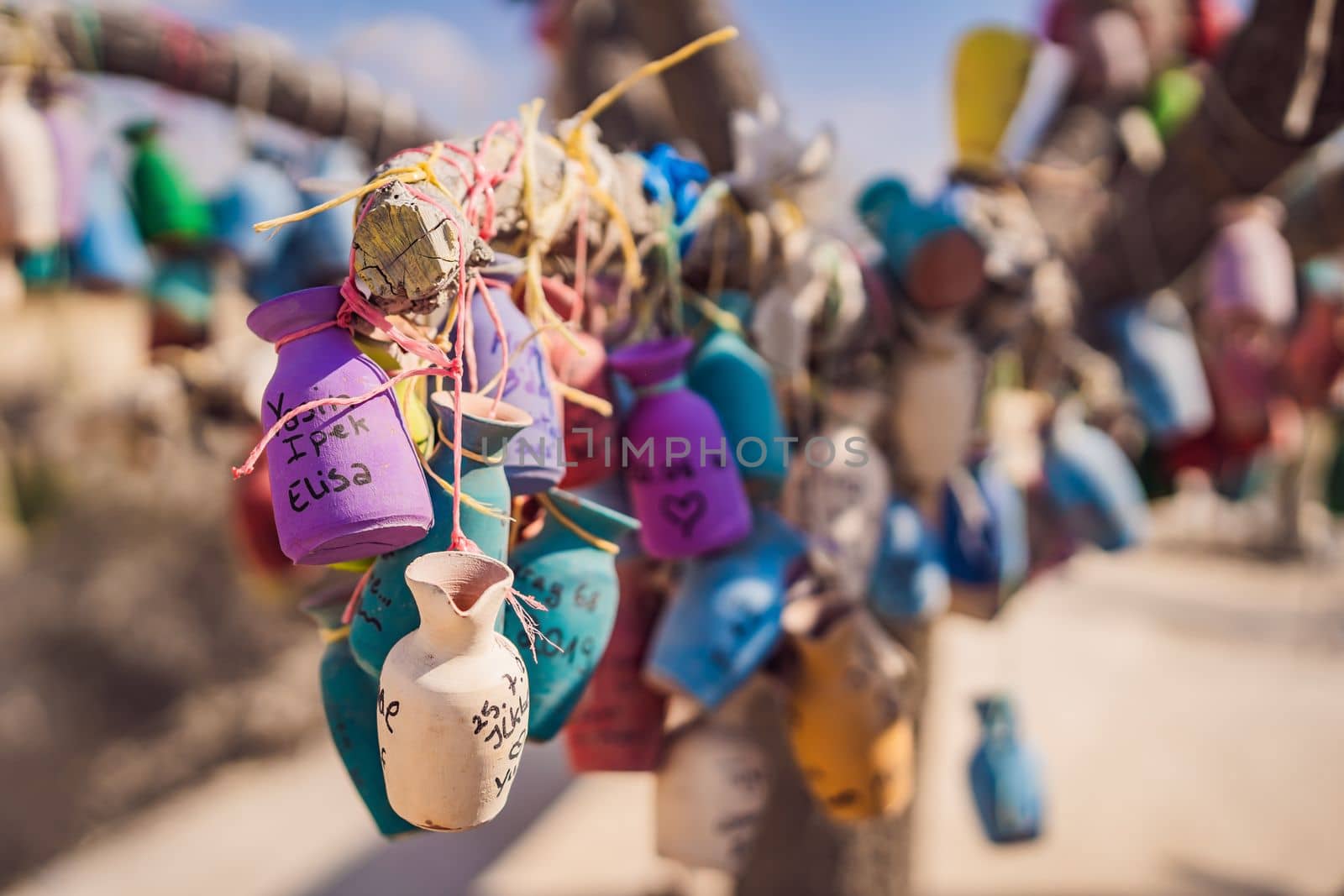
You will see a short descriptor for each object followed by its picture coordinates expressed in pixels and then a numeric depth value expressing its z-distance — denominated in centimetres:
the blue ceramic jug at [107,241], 155
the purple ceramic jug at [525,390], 74
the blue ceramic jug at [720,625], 99
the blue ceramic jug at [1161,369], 187
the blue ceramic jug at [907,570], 142
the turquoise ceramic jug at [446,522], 68
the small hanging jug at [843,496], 129
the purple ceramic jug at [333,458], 61
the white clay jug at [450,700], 60
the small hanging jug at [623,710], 105
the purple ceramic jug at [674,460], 93
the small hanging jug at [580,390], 89
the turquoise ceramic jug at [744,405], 103
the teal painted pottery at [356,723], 79
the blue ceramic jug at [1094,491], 165
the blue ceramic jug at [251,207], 166
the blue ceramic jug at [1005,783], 159
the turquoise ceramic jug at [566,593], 80
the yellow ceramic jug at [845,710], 109
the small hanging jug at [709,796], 107
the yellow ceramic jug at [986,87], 153
